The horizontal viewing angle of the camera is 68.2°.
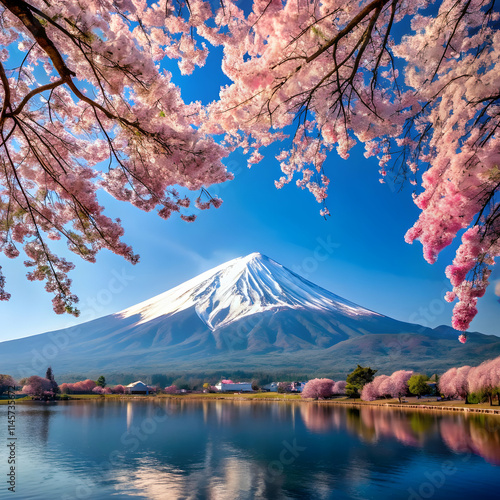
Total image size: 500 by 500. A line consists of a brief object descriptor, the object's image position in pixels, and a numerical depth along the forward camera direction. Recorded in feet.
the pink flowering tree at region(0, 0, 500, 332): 12.91
